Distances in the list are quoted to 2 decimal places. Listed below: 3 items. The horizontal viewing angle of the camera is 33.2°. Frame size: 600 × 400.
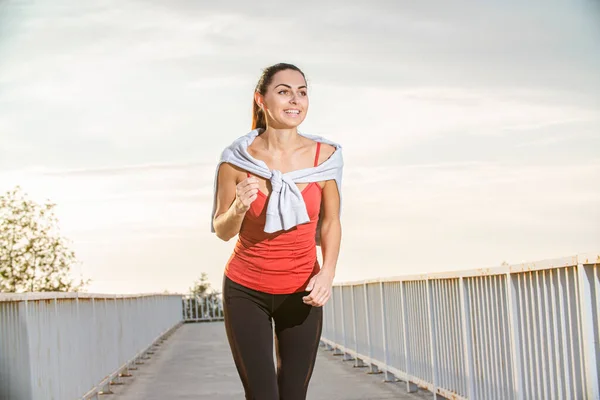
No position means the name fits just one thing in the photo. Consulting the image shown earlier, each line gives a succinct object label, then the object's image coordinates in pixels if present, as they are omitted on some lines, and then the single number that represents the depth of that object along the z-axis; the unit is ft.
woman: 14.30
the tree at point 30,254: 109.09
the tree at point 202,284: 171.22
